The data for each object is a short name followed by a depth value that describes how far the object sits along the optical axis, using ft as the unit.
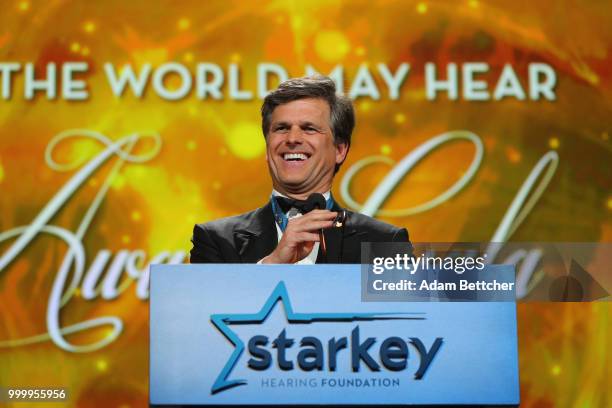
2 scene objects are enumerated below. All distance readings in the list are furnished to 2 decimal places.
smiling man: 21.55
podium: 19.81
